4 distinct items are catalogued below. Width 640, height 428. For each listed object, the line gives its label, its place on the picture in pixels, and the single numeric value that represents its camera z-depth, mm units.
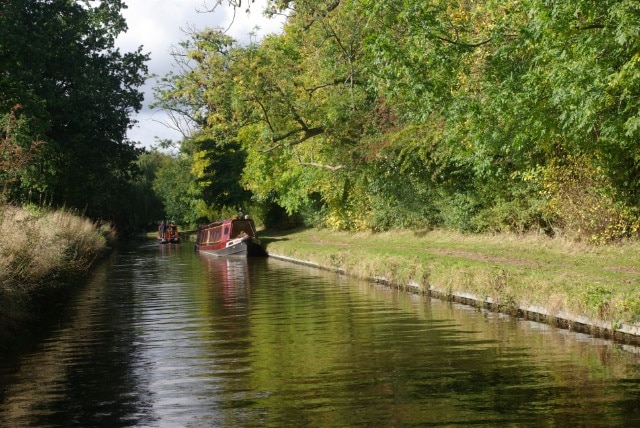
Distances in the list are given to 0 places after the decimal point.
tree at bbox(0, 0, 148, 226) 39594
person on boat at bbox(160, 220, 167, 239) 71712
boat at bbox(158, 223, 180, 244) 70550
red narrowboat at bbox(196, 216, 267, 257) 46844
